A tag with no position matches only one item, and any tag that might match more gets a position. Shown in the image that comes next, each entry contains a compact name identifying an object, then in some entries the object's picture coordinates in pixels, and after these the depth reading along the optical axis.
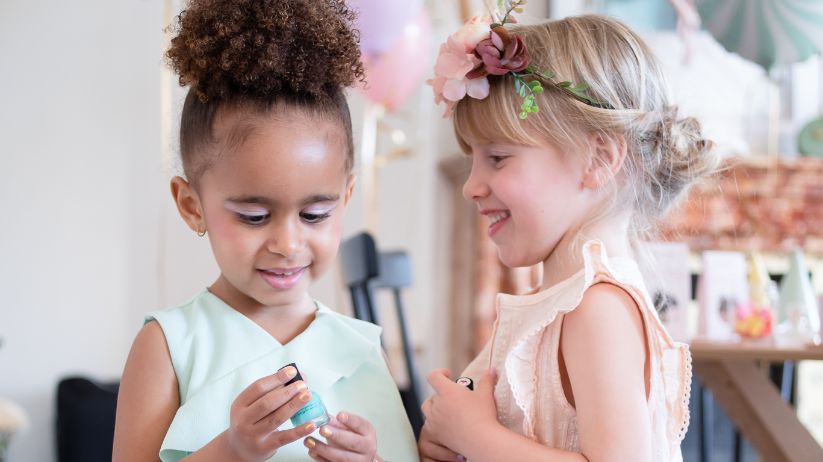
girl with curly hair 1.09
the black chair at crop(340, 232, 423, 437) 1.96
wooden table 1.86
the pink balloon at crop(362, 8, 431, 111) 3.36
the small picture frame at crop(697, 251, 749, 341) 2.42
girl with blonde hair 1.17
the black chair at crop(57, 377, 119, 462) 2.80
